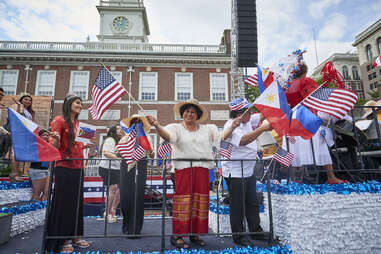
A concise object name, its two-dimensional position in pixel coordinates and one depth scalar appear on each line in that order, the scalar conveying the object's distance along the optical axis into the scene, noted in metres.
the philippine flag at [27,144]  2.23
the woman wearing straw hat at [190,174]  2.62
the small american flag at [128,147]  3.23
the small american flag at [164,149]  3.96
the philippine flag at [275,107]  2.32
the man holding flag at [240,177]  2.74
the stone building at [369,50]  38.22
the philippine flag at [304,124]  2.33
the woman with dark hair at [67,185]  2.51
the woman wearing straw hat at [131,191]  3.25
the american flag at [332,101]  2.40
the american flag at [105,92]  3.06
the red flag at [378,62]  5.38
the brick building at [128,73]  17.64
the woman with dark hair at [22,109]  4.42
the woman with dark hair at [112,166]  4.30
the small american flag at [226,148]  2.99
